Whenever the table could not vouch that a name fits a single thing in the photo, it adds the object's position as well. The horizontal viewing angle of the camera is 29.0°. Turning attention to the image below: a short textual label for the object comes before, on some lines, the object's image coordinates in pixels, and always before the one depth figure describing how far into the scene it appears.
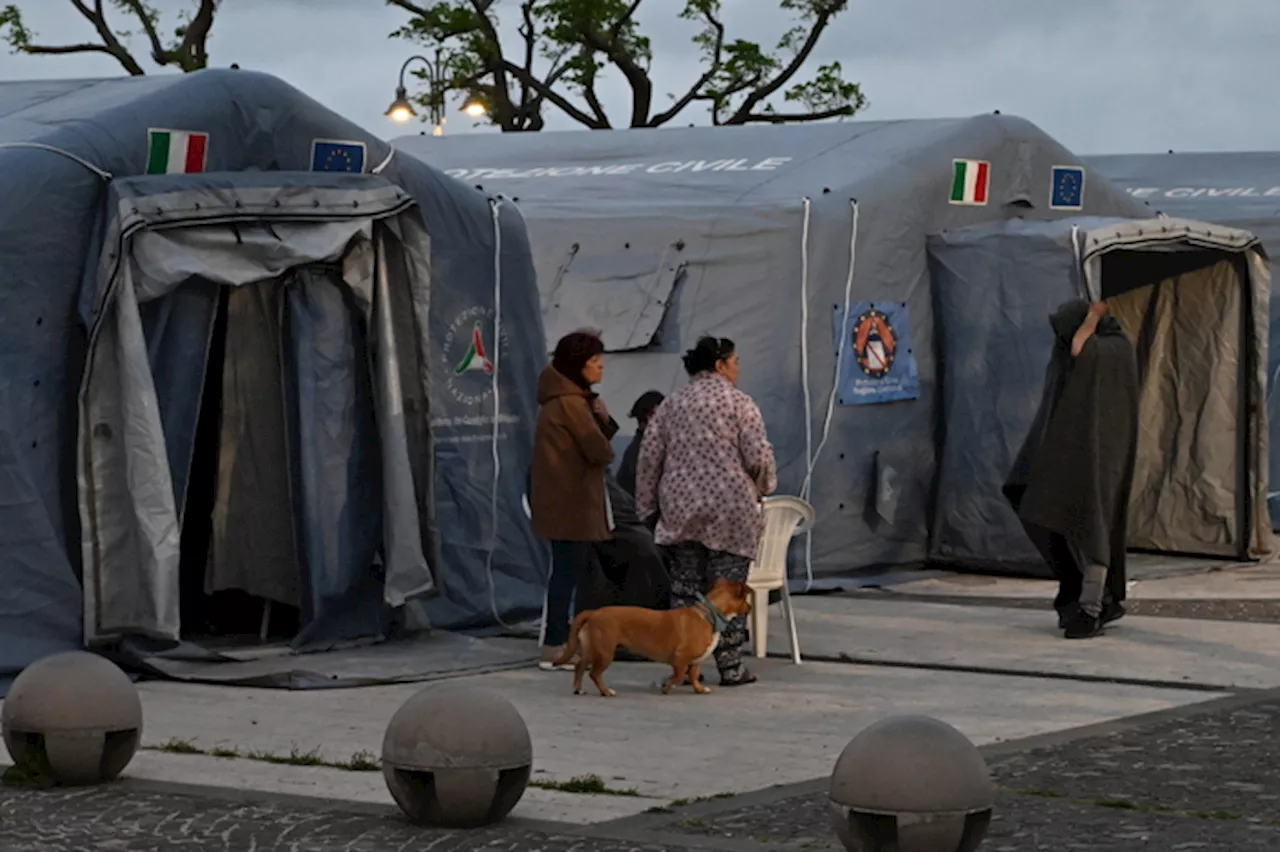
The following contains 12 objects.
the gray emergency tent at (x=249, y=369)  10.73
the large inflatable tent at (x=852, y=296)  15.34
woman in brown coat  11.09
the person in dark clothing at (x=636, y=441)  11.92
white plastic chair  11.45
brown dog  10.20
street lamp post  34.09
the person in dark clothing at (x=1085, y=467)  12.52
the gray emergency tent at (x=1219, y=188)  19.38
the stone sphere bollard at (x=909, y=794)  6.43
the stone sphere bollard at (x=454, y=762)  7.18
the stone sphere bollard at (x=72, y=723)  7.84
